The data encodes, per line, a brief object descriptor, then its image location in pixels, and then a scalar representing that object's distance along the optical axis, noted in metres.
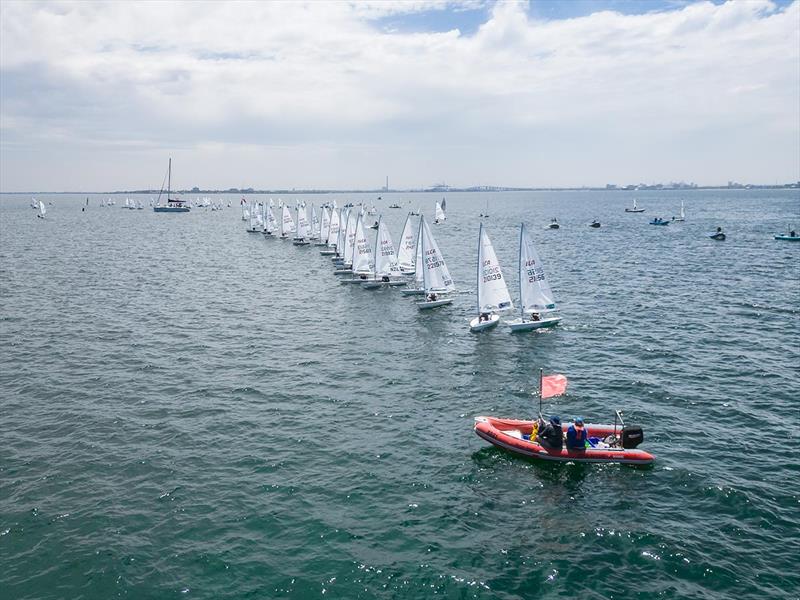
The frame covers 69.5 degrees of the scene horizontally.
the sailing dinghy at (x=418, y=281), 74.38
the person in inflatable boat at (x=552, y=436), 31.22
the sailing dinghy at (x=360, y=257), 85.19
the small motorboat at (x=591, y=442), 30.92
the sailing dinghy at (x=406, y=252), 85.94
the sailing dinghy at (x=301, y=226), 133.38
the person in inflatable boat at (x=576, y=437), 31.02
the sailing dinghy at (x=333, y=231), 116.12
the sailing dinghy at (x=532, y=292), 56.44
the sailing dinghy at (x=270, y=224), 157.75
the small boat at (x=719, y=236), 129.12
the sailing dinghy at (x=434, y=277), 66.75
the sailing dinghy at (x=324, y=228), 128.75
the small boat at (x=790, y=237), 121.14
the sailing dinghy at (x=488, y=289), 56.59
